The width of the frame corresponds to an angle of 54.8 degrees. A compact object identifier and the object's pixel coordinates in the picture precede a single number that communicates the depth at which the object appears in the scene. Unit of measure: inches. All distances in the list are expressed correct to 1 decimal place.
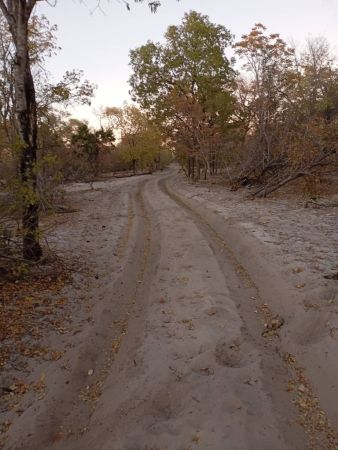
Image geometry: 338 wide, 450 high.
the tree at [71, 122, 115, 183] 1261.1
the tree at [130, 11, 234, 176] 1051.3
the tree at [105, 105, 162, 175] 1823.3
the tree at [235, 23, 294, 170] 786.8
